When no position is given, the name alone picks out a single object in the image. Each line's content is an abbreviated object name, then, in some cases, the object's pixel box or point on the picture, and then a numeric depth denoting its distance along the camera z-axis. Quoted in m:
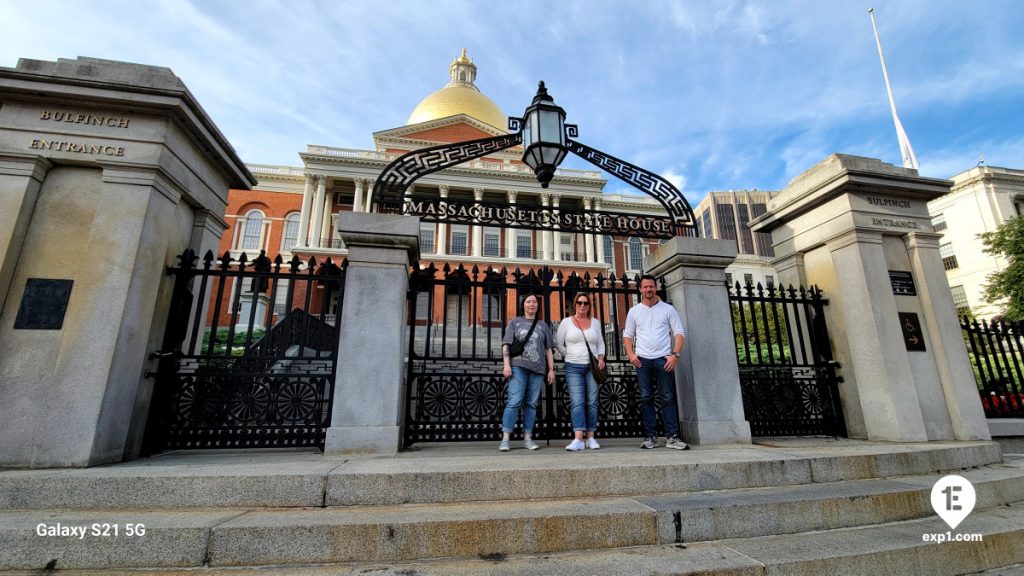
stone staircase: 2.47
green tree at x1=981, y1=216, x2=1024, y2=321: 19.84
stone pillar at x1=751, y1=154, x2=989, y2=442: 5.61
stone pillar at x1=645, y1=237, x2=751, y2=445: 5.23
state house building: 38.00
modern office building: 93.38
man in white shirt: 5.03
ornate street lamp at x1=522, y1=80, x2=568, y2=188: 5.79
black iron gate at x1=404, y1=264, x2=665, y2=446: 5.24
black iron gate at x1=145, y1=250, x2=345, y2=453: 4.66
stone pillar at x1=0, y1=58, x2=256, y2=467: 3.89
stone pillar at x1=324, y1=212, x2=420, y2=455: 4.48
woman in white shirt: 5.08
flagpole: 18.97
